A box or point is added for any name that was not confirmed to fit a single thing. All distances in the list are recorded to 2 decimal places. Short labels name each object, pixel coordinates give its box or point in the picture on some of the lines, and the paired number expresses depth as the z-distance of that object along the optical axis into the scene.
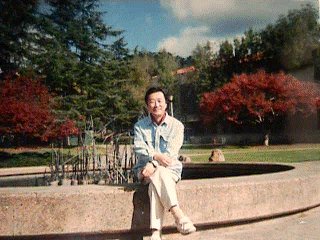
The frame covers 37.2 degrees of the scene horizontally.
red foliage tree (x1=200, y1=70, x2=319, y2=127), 35.41
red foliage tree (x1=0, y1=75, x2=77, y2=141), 24.22
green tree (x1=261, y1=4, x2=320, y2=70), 39.81
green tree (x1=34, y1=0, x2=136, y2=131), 33.72
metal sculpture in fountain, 7.13
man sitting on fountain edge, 3.87
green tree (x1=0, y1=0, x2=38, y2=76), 32.09
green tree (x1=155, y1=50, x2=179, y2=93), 45.72
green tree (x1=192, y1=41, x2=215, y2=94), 43.89
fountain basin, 4.05
